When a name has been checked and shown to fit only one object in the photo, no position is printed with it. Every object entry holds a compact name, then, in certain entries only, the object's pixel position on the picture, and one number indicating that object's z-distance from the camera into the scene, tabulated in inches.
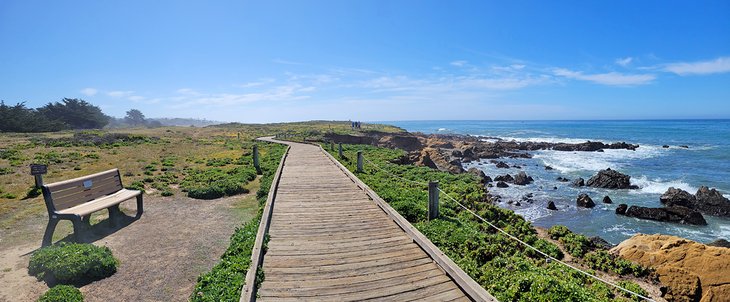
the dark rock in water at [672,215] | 647.8
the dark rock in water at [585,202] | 768.3
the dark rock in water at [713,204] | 718.5
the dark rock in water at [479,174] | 1056.8
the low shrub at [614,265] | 318.2
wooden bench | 301.7
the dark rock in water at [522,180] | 1051.9
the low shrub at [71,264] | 237.6
